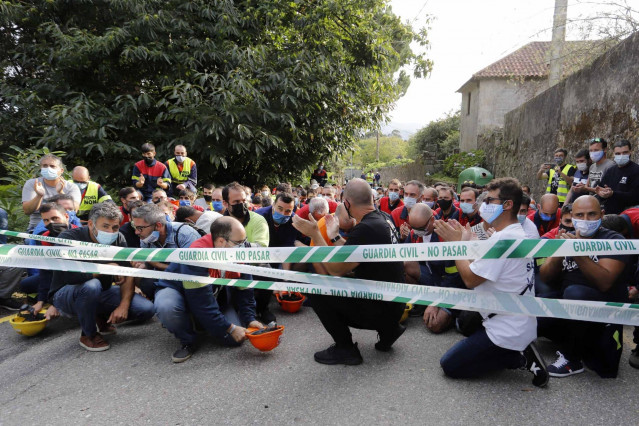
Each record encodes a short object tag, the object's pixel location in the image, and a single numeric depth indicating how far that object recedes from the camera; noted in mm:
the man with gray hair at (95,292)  3436
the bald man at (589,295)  2826
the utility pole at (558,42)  8761
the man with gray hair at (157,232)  3678
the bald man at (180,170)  7195
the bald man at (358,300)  2959
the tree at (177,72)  8312
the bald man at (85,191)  5535
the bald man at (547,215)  4973
